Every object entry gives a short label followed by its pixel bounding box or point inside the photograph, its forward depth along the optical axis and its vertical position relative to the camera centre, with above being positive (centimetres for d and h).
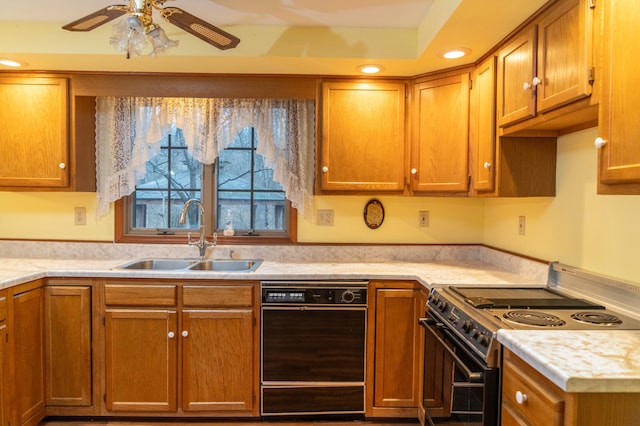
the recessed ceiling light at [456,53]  220 +84
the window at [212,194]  300 +5
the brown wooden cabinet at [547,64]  146 +60
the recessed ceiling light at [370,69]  246 +84
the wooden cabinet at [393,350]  238 -87
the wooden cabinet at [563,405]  108 -56
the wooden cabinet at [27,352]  215 -86
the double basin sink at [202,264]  281 -45
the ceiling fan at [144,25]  157 +74
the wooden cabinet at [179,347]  236 -86
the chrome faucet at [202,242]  283 -29
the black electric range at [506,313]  148 -44
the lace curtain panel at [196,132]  281 +49
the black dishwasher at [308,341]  236 -82
